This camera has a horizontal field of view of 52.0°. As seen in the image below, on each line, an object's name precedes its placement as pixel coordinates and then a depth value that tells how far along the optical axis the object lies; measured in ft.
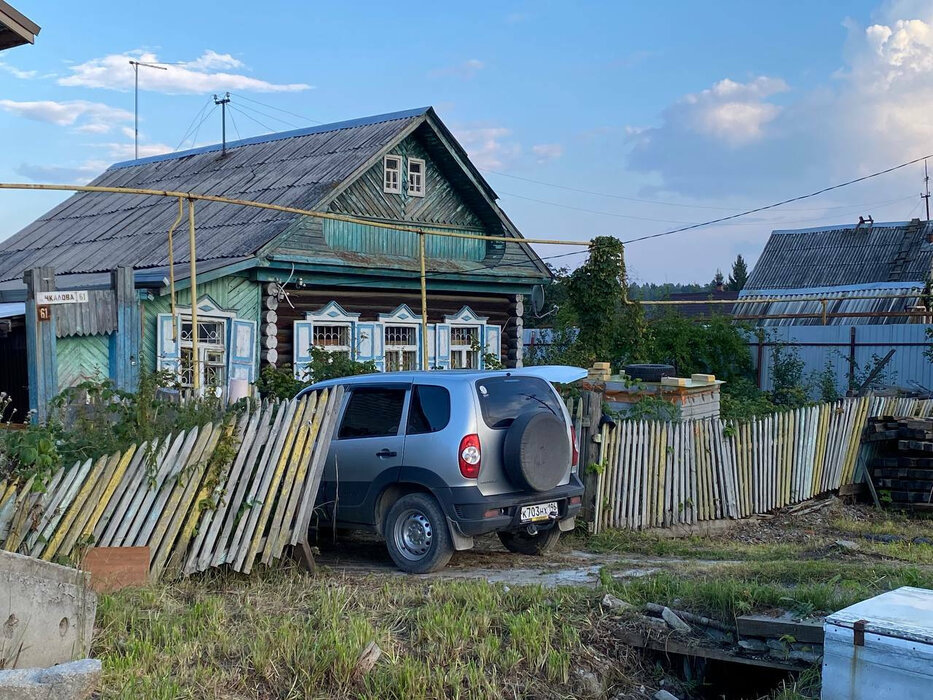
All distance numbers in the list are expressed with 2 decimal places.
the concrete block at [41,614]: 16.19
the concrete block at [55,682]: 14.20
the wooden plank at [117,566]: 20.92
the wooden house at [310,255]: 52.54
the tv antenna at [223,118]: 74.65
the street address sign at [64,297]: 38.70
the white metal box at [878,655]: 14.79
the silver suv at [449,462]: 26.17
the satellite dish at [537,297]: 71.31
